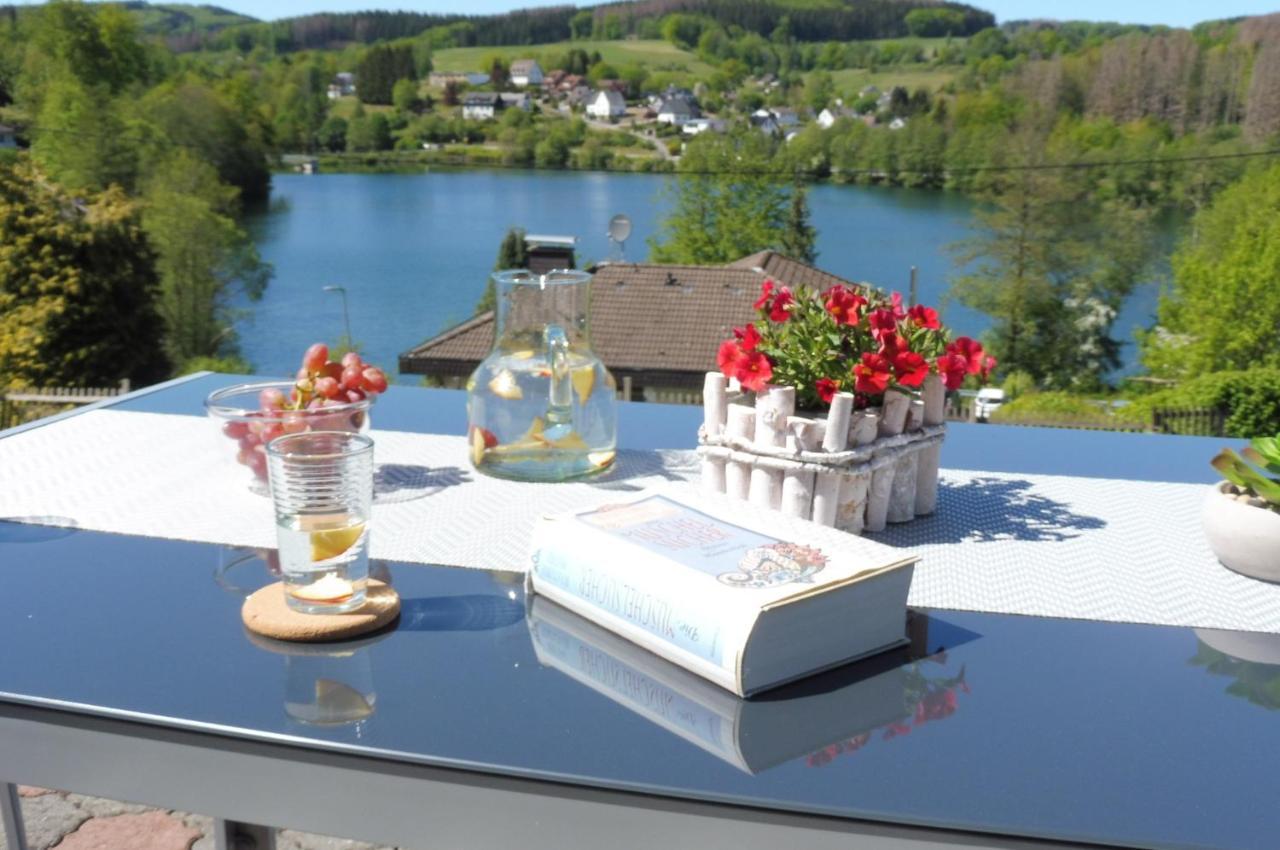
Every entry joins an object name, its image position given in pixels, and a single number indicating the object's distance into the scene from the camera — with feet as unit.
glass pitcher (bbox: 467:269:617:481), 4.35
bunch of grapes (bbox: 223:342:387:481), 4.05
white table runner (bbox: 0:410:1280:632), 3.51
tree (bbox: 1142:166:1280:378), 66.80
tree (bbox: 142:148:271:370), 84.64
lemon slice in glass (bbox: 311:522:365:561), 3.02
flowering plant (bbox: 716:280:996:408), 3.71
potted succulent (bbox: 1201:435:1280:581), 3.48
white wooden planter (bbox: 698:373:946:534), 3.61
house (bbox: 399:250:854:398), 51.06
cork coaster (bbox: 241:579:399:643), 3.00
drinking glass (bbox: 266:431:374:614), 3.01
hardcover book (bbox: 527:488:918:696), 2.67
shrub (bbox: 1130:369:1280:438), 29.16
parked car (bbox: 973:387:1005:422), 56.35
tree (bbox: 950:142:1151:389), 79.82
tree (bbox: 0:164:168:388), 58.23
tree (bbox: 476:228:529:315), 80.84
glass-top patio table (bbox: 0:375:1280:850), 2.30
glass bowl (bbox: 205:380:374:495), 4.04
